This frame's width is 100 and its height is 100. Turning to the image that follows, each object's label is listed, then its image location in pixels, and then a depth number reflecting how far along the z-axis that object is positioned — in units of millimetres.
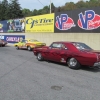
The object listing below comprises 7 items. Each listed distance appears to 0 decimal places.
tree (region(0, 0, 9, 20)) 69712
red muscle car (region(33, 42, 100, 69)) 8953
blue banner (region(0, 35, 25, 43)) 29828
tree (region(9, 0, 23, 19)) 69750
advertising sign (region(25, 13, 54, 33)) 24094
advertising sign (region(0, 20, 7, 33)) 33594
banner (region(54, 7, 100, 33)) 18812
